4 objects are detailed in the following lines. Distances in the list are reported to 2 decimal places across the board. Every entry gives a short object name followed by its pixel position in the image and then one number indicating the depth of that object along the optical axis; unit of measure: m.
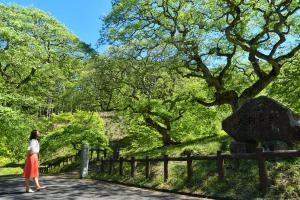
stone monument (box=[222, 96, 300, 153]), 7.58
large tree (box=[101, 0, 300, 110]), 11.22
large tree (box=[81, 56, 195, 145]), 12.96
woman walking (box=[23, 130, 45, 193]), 7.08
